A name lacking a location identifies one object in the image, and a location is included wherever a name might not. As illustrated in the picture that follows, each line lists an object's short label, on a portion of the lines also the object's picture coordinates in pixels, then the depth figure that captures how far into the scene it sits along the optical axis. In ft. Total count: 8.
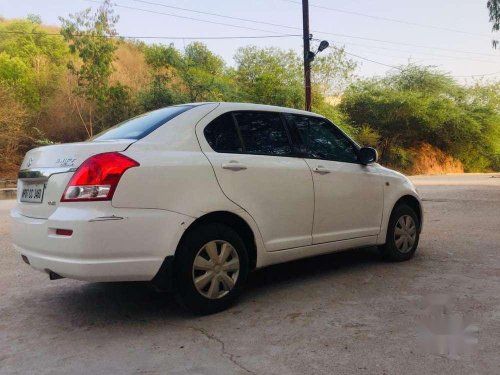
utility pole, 59.16
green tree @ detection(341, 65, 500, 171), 109.91
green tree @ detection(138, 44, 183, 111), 83.56
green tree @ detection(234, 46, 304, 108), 96.78
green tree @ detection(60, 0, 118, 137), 84.43
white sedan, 10.81
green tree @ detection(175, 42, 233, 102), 88.12
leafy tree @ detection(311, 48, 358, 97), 117.39
